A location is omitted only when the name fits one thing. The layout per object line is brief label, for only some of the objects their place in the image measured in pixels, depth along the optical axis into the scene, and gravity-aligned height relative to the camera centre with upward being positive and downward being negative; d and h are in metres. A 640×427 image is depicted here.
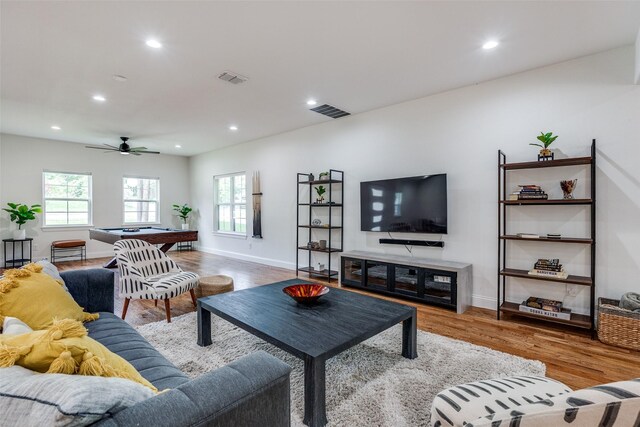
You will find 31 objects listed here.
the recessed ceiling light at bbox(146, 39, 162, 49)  2.77 +1.54
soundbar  4.01 -0.42
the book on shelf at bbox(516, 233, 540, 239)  3.11 -0.24
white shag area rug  1.79 -1.13
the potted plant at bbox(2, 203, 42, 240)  5.95 -0.04
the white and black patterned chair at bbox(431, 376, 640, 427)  0.68 -0.46
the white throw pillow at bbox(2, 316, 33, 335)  1.15 -0.46
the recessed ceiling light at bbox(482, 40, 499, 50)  2.81 +1.55
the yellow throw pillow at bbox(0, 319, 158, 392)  0.80 -0.39
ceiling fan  6.17 +1.31
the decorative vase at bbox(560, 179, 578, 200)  3.01 +0.24
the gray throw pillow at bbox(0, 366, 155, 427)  0.66 -0.42
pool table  4.92 -0.41
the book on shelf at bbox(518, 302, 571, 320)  2.96 -1.00
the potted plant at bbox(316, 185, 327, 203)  5.26 +0.35
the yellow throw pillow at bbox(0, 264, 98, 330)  1.54 -0.47
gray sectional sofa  0.77 -0.52
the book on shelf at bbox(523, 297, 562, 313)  3.07 -0.94
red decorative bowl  2.40 -0.66
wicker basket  2.55 -0.97
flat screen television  3.92 +0.10
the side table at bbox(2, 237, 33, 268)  5.99 -0.85
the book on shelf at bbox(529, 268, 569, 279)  2.99 -0.62
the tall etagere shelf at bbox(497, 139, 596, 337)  2.83 -0.27
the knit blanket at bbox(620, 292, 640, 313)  2.63 -0.78
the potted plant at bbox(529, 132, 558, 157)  3.07 +0.71
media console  3.56 -0.85
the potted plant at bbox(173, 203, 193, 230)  8.35 +0.01
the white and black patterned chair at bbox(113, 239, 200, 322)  3.01 -0.68
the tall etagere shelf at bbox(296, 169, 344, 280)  5.11 -0.14
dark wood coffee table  1.67 -0.76
